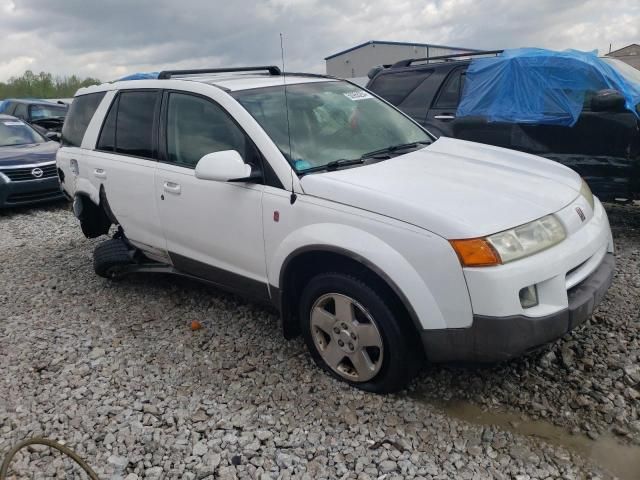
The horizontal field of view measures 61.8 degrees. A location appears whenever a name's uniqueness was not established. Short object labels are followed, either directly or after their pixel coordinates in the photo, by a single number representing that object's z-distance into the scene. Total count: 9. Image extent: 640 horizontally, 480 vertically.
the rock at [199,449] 2.62
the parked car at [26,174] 8.02
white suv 2.46
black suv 5.03
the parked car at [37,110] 13.17
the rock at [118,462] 2.56
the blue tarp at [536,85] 5.49
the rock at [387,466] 2.45
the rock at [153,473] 2.50
